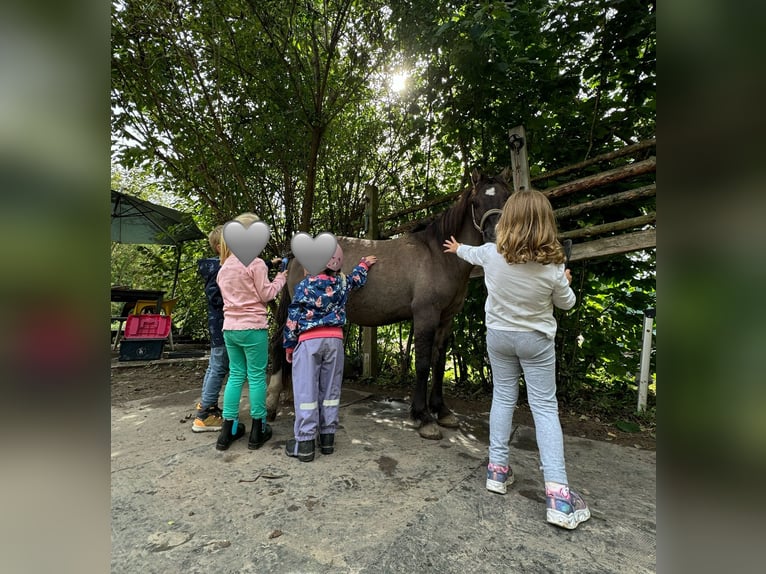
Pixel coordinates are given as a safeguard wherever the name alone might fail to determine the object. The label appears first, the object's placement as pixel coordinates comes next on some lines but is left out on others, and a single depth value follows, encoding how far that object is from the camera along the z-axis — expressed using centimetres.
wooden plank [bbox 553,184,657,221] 279
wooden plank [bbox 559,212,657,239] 276
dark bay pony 283
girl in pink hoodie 250
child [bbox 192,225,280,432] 289
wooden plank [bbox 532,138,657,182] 289
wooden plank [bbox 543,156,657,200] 270
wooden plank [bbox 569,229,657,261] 259
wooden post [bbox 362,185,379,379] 447
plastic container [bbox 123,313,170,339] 556
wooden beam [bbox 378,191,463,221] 396
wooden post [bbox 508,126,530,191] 309
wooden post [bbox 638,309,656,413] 309
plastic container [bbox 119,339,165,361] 551
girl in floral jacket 241
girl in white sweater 184
